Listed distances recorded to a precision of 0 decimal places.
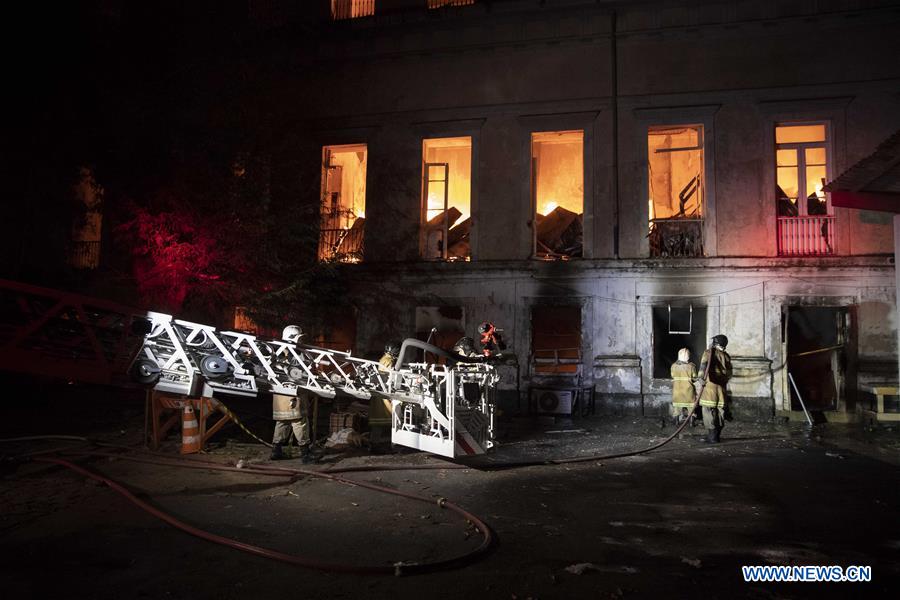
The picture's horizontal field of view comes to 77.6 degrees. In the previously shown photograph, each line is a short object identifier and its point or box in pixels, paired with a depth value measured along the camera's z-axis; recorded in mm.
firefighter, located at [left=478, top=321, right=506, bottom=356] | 8641
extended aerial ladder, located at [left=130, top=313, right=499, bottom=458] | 6352
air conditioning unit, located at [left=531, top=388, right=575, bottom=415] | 14023
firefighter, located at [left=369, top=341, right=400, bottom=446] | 9562
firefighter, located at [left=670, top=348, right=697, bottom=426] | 11453
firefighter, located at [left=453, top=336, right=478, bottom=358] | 8633
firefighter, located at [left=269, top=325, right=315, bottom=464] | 8430
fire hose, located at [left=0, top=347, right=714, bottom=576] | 4215
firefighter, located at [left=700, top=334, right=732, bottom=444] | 10500
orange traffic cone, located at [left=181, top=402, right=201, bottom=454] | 8766
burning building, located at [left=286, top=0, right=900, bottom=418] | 14180
